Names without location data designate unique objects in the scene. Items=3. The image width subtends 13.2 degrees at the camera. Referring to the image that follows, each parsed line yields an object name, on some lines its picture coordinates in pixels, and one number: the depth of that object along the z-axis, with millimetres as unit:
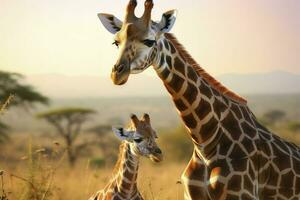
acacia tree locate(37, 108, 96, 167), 69812
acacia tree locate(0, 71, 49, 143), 53906
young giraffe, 16359
